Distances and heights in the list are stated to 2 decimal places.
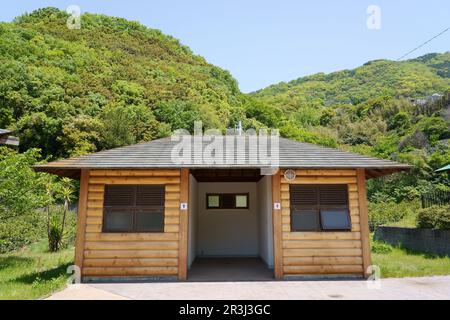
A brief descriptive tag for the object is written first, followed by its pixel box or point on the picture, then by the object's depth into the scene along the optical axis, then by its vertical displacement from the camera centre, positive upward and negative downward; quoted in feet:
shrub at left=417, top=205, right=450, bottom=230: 33.14 -0.71
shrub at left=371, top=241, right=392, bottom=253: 38.73 -4.22
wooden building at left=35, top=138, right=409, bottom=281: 25.50 -0.28
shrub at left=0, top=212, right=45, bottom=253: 41.98 -2.62
